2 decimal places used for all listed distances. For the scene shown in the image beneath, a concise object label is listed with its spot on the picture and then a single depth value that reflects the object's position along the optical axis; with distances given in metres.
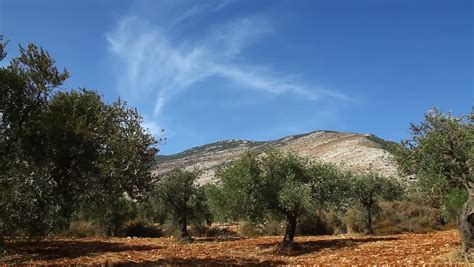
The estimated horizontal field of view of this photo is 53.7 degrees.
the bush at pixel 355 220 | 48.24
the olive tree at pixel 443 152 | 21.86
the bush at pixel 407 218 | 46.25
